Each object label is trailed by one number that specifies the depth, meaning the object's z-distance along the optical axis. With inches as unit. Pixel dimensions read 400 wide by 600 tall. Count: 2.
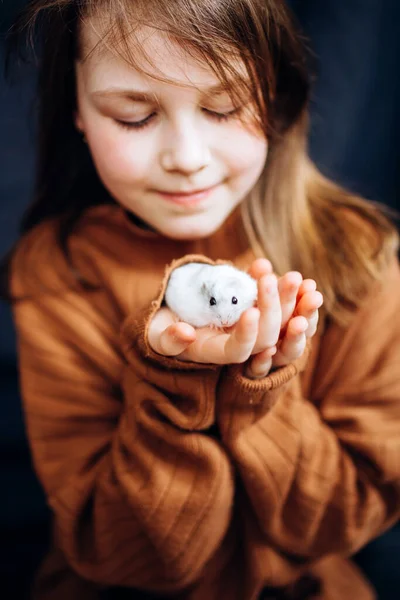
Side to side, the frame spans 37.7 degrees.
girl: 22.7
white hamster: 21.4
